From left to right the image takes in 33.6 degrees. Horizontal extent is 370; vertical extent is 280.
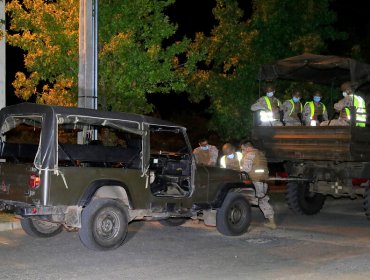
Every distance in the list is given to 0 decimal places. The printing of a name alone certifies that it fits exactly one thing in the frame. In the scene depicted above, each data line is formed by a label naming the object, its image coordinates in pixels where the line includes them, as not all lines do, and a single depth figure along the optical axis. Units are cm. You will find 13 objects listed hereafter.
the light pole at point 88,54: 1238
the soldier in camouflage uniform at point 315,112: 1352
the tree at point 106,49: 1428
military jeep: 841
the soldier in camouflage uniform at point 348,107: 1209
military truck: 1184
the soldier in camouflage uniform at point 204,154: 1384
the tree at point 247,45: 1838
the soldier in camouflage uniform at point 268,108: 1333
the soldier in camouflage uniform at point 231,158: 1207
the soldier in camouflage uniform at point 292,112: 1366
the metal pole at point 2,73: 1327
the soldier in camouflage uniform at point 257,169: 1152
